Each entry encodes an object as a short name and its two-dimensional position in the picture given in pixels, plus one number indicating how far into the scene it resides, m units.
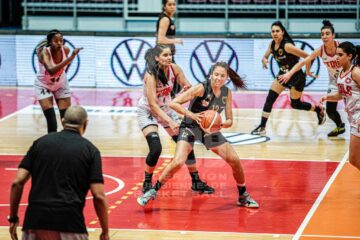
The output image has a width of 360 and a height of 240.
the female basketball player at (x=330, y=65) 14.30
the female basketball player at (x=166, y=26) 15.09
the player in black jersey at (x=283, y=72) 14.59
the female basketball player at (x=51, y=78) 12.59
